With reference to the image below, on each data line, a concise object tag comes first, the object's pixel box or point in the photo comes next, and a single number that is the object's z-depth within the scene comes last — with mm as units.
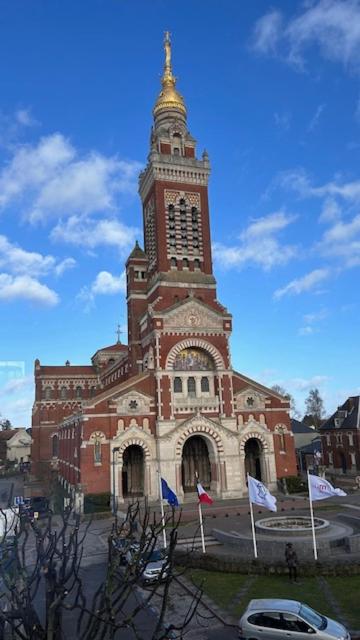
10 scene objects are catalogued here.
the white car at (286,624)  13211
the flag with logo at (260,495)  22533
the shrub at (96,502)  38931
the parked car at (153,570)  19698
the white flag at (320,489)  22094
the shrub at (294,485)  45438
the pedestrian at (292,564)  19250
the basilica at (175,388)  42312
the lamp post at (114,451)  38019
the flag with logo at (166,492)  23056
